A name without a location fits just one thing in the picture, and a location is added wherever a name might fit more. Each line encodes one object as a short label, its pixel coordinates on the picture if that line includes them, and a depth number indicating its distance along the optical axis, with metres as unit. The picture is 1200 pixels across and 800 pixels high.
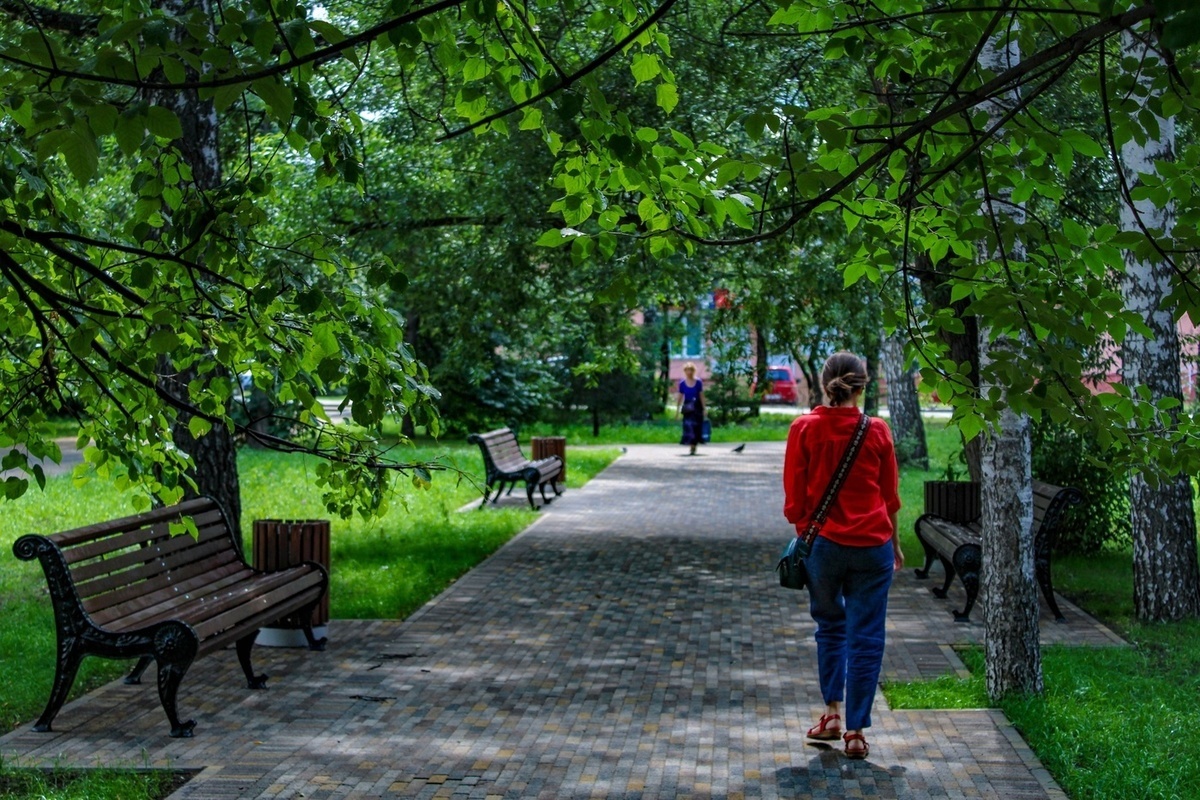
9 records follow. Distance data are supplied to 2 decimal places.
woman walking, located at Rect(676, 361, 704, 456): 29.20
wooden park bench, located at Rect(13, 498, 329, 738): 6.87
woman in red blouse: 6.36
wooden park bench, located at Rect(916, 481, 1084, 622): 9.90
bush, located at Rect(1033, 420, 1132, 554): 12.67
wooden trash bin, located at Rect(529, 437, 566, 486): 20.95
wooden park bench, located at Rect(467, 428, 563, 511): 17.70
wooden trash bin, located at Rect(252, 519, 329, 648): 9.35
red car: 54.22
